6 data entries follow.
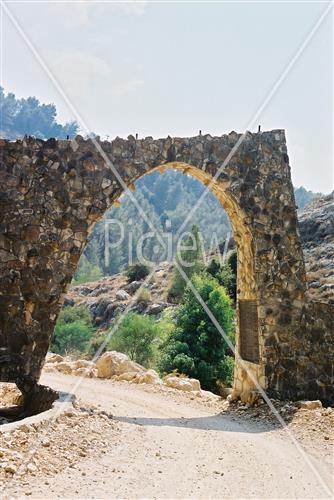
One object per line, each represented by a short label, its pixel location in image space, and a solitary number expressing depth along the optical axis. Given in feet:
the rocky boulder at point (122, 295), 127.54
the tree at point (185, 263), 113.39
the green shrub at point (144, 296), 120.88
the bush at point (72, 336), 101.19
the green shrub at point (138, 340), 71.67
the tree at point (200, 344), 47.67
